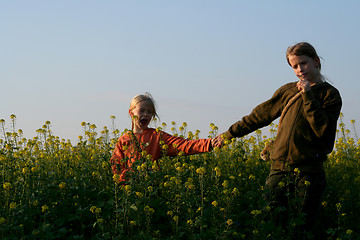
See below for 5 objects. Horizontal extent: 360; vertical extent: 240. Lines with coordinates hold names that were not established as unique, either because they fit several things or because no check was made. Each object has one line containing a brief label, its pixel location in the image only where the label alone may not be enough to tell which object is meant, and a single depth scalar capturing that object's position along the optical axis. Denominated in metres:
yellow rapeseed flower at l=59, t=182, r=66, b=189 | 4.45
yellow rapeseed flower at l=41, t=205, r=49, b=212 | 4.15
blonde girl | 5.25
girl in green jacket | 4.16
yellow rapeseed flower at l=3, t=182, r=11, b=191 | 4.01
